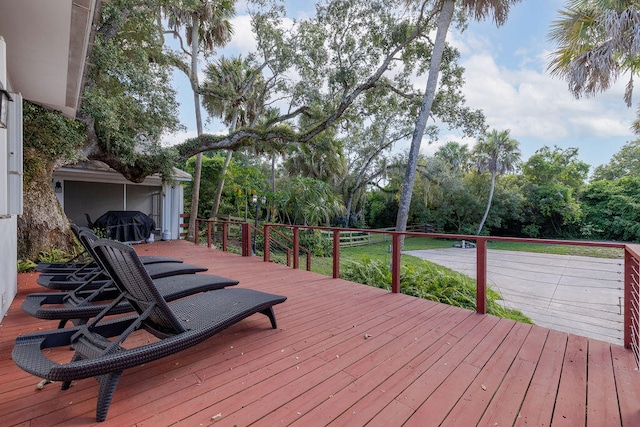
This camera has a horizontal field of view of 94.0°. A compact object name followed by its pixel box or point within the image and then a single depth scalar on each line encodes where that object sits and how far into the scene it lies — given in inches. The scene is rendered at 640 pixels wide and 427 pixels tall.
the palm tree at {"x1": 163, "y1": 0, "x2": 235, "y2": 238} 424.8
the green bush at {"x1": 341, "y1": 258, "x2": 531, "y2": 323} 194.7
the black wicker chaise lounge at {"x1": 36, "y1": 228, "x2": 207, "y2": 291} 123.7
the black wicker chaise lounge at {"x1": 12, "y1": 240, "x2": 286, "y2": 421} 60.6
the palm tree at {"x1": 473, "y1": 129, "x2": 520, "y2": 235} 808.9
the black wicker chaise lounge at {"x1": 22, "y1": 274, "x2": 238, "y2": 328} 91.4
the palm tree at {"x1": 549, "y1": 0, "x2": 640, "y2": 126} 235.6
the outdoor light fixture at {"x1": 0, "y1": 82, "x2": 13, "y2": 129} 104.1
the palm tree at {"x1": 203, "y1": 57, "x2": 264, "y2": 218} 451.2
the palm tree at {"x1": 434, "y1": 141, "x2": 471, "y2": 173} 929.5
